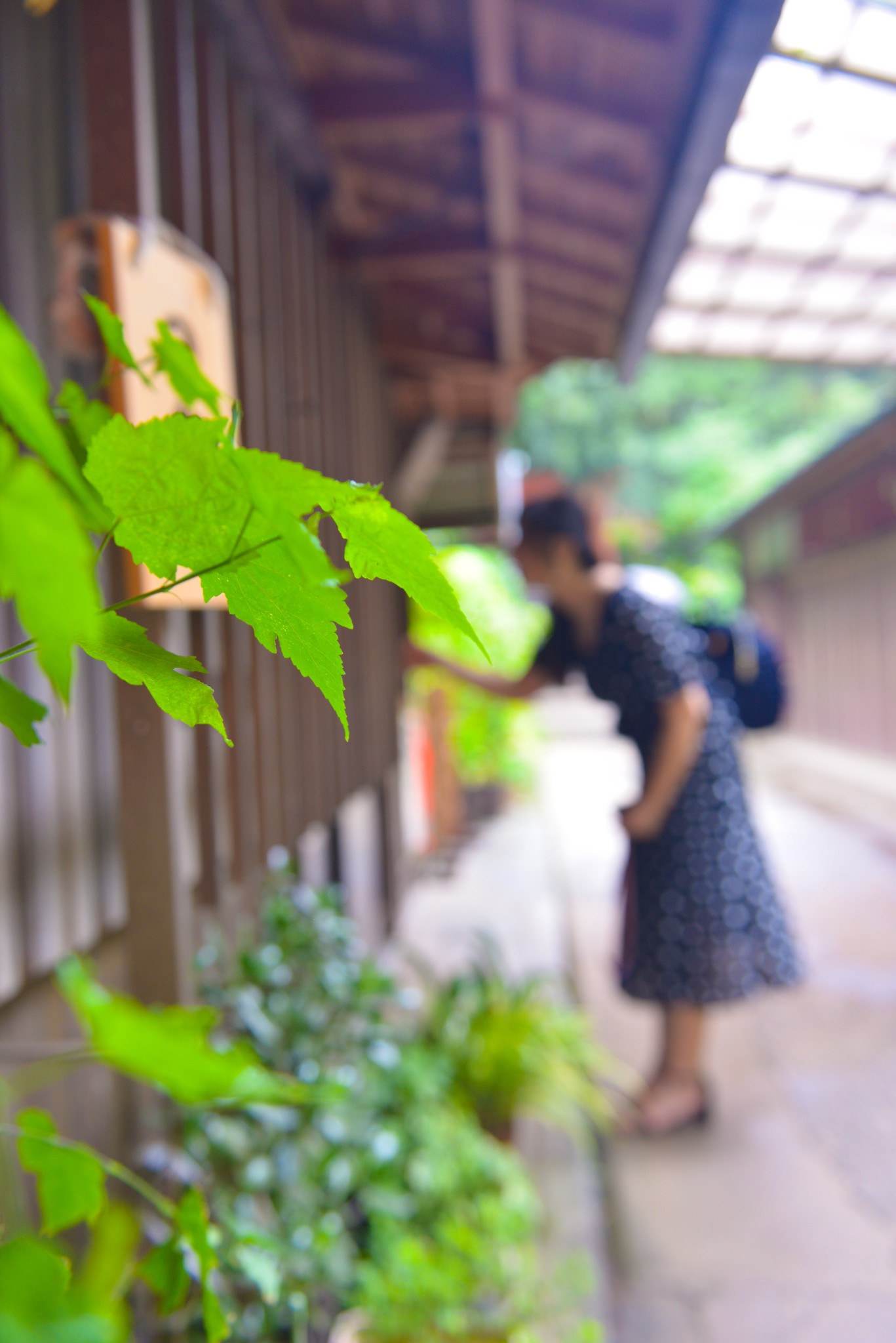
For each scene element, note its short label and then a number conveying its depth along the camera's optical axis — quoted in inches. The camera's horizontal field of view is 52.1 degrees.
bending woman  92.9
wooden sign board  42.9
